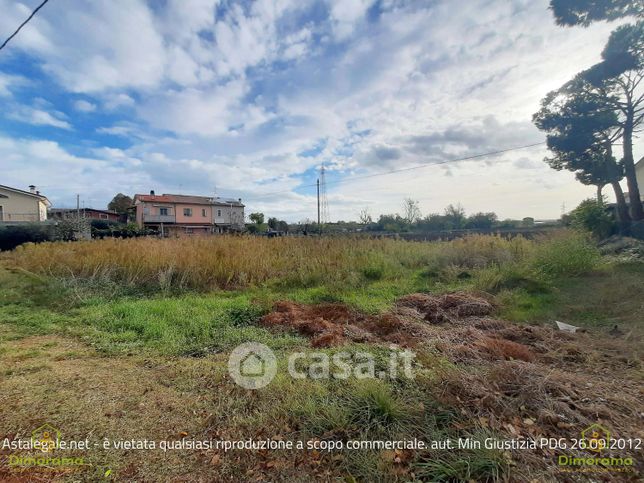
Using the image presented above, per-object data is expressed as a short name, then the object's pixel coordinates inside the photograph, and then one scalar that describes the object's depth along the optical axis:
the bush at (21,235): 15.84
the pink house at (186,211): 34.38
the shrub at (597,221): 11.91
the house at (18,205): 25.12
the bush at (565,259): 6.68
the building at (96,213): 34.06
